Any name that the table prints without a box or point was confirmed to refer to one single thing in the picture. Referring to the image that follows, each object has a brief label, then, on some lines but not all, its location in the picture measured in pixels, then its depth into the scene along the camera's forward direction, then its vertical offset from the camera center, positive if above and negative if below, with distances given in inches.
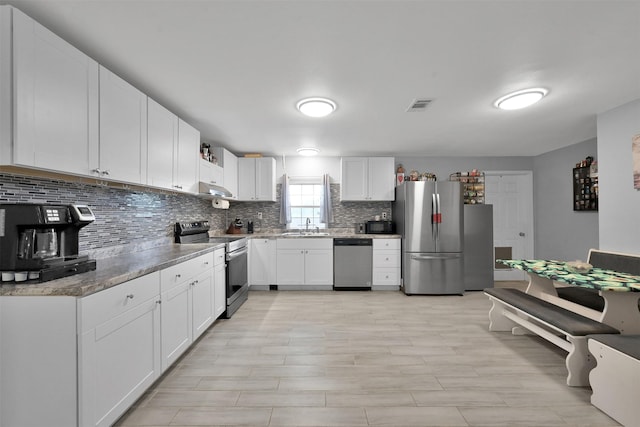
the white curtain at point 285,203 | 201.4 +10.2
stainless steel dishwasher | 181.8 -31.5
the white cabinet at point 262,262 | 181.6 -30.0
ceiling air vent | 107.7 +45.7
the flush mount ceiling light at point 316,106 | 106.0 +44.1
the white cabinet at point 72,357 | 50.9 -27.6
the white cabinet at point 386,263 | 182.4 -31.0
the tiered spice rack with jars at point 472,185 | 206.4 +23.5
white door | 207.3 +1.5
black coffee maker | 53.8 -4.6
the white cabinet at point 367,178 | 195.3 +27.4
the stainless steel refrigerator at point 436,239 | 172.2 -14.4
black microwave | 192.4 -7.4
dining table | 78.0 -21.4
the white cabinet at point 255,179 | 193.0 +26.8
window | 209.8 +12.1
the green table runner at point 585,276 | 76.5 -19.4
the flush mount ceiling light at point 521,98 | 99.0 +44.2
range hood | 132.0 +13.6
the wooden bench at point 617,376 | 62.2 -38.6
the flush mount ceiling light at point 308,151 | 181.8 +44.6
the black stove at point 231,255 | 132.1 -19.8
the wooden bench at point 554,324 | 78.9 -35.5
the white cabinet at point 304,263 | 182.1 -30.7
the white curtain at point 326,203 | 201.5 +10.1
